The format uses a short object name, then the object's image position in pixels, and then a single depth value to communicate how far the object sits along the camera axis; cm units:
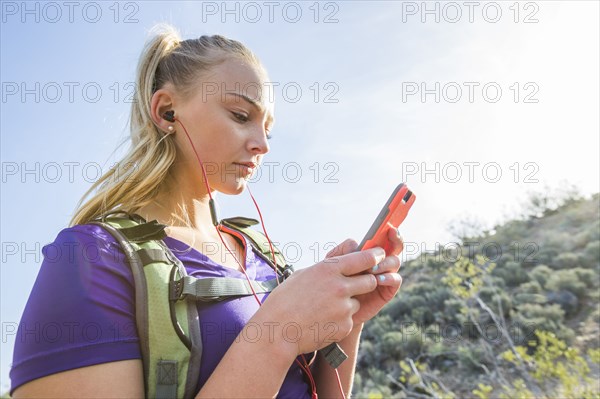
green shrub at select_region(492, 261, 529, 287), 1145
